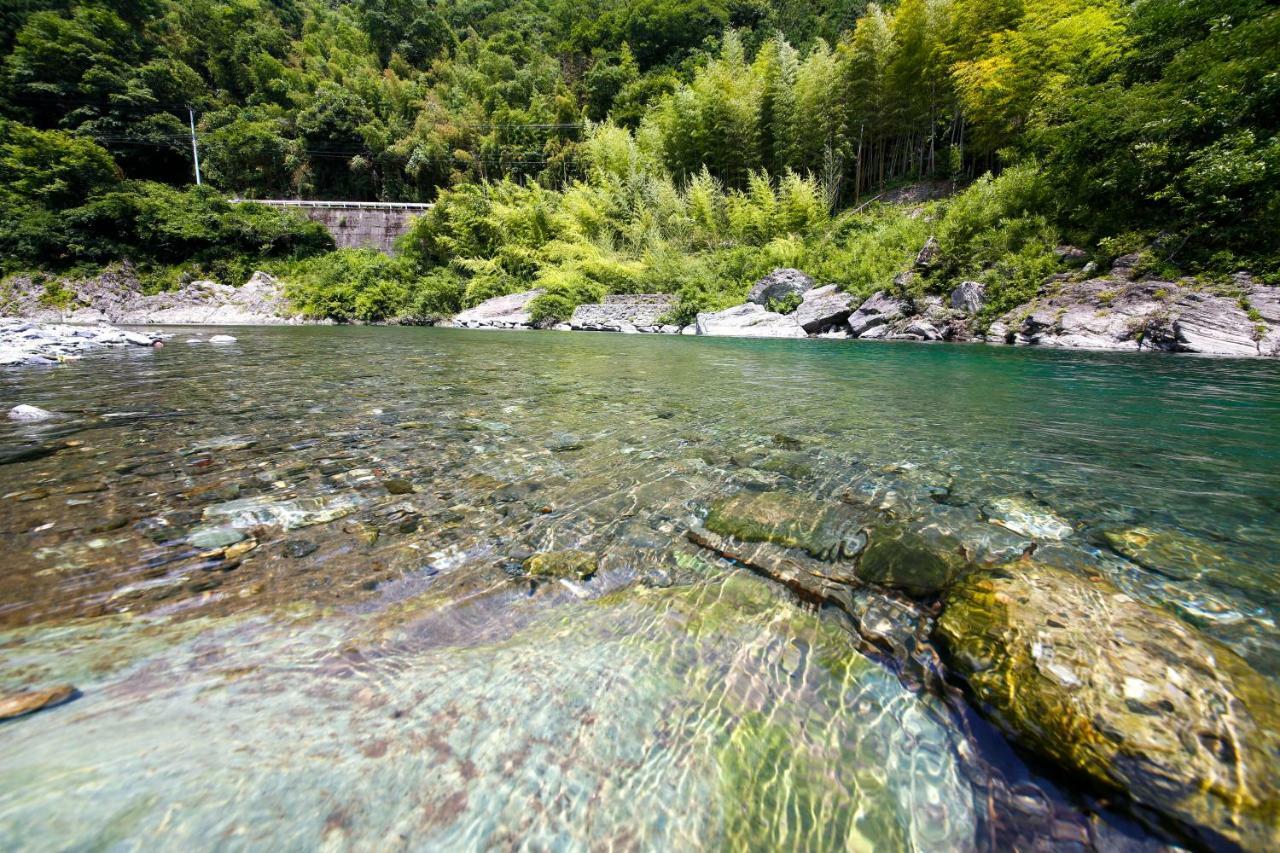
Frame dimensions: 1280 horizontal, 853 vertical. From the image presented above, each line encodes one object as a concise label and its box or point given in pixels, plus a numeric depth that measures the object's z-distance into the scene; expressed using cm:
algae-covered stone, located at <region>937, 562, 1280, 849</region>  95
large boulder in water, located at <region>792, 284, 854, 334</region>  1386
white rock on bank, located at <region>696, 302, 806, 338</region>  1439
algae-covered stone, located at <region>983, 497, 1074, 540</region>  218
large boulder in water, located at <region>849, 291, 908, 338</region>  1288
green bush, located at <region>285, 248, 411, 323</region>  2205
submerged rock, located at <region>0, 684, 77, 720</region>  112
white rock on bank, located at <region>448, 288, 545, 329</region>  1931
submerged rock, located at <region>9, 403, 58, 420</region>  382
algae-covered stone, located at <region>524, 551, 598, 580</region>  195
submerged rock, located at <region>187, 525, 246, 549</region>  202
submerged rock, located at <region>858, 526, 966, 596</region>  180
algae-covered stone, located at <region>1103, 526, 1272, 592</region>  180
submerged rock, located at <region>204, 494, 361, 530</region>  222
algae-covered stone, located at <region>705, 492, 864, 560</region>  211
